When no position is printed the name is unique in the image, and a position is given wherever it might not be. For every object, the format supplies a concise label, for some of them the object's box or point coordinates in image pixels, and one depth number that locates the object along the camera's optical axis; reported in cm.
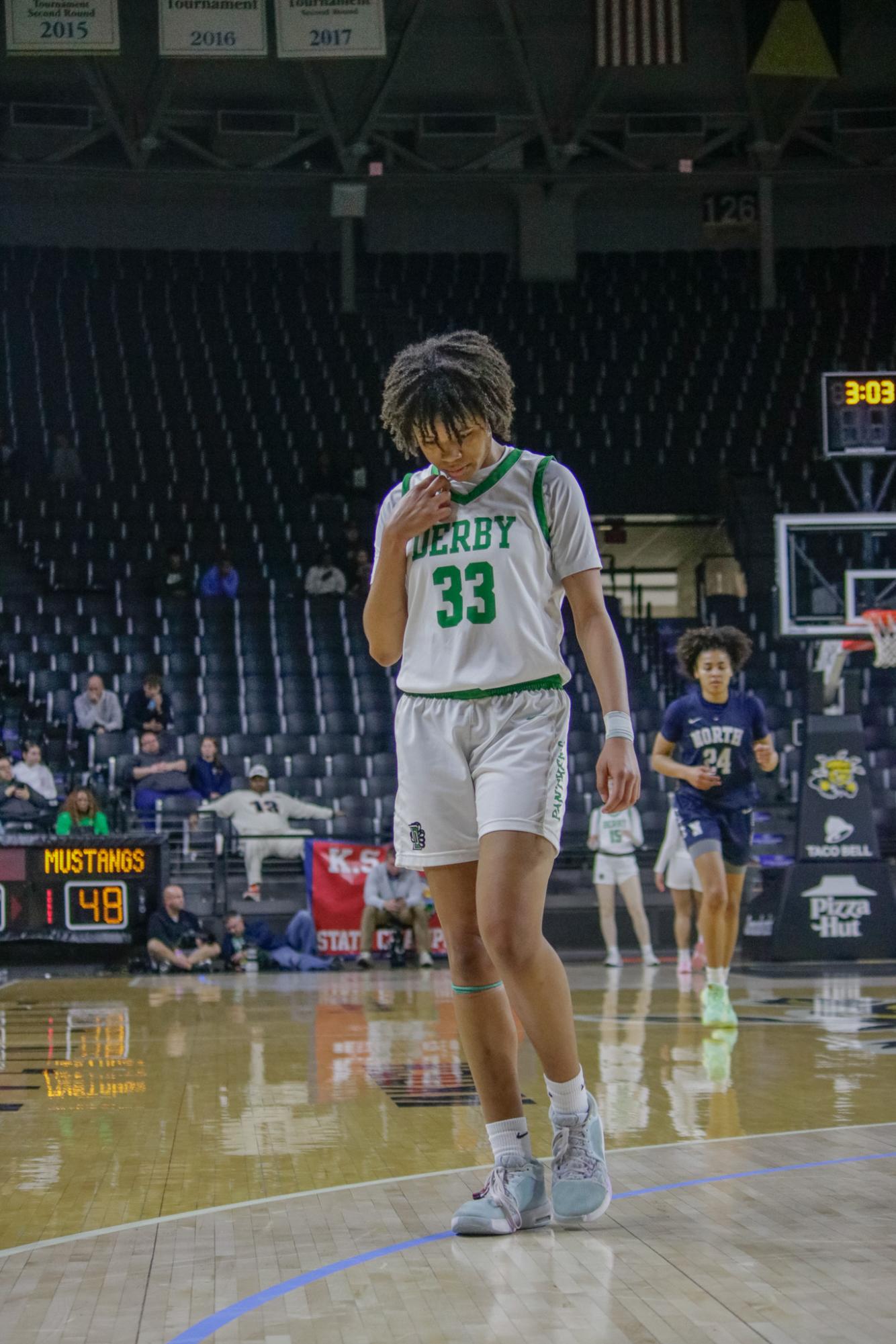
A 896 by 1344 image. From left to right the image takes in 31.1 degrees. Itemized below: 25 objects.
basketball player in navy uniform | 778
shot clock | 1435
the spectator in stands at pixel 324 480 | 2269
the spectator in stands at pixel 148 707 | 1711
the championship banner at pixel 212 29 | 1811
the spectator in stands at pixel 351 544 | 2108
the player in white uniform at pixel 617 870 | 1383
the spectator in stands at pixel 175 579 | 2017
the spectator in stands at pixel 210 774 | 1617
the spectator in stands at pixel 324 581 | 2048
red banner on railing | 1505
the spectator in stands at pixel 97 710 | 1725
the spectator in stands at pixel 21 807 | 1452
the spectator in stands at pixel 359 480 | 2250
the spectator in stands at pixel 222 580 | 2050
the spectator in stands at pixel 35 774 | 1542
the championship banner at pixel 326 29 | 1833
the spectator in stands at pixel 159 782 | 1595
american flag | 2053
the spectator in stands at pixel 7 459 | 2223
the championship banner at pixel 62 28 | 1783
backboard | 1381
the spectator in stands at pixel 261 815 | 1583
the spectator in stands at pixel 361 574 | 2013
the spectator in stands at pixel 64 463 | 2281
